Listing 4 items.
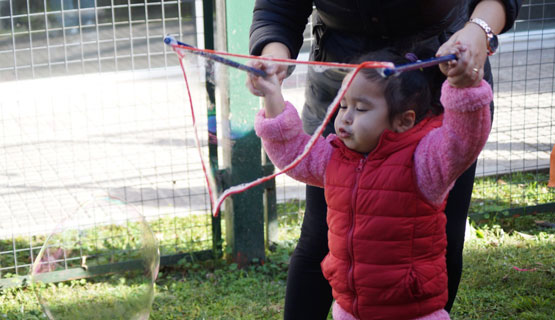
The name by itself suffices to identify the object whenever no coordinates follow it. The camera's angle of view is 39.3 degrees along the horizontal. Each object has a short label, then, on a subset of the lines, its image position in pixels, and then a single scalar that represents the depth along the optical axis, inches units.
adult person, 90.7
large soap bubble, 125.7
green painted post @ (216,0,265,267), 158.6
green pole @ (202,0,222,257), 164.2
